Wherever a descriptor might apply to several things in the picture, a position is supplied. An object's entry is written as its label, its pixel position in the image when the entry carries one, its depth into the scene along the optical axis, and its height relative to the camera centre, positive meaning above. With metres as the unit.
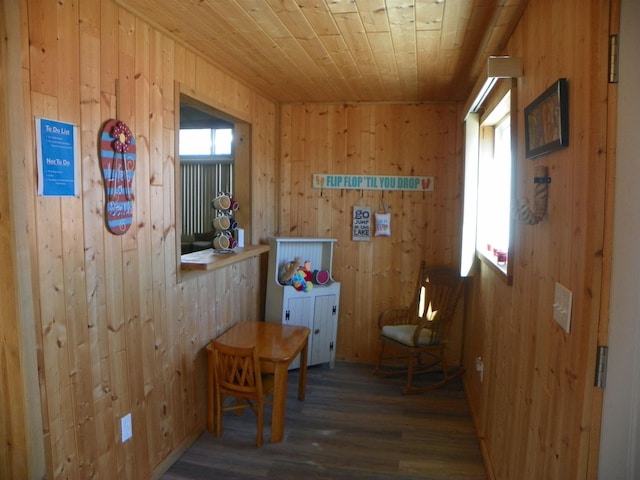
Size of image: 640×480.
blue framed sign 1.65 +0.18
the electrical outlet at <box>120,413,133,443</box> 2.19 -1.06
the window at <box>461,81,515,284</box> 3.05 +0.18
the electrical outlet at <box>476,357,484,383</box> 2.98 -1.05
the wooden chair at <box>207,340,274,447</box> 2.81 -1.07
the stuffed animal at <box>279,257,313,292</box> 4.00 -0.61
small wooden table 2.90 -0.93
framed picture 1.43 +0.30
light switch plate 1.38 -0.30
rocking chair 3.73 -1.03
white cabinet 3.94 -0.82
